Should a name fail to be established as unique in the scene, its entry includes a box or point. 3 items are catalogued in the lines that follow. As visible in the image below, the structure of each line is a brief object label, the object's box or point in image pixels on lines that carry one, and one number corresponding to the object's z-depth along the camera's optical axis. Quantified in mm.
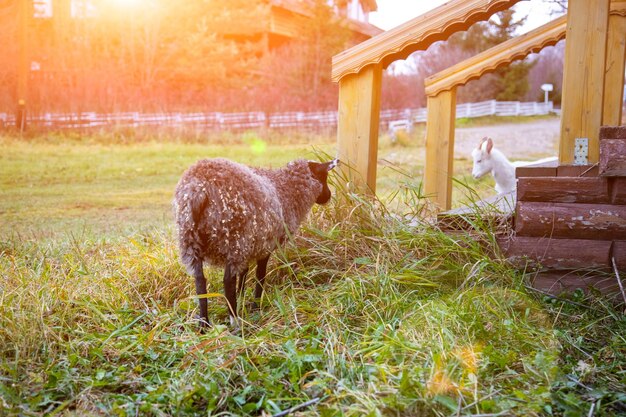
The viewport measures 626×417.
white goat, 6789
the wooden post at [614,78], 4117
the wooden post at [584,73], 3703
